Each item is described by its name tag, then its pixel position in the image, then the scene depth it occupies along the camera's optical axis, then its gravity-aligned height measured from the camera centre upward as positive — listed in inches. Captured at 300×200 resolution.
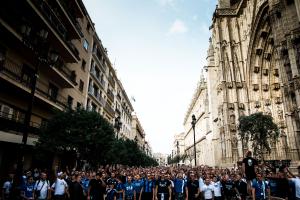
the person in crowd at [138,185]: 396.2 -31.2
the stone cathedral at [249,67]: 697.1 +415.6
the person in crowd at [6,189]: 412.5 -44.1
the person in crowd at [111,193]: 365.4 -41.6
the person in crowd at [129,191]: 386.9 -40.1
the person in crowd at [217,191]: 368.2 -35.4
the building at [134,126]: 2890.7 +491.9
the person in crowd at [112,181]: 387.9 -25.2
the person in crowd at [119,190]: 371.2 -37.7
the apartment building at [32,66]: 498.9 +245.0
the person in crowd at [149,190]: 398.6 -39.2
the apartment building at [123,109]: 1855.2 +484.5
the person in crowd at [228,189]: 434.6 -37.7
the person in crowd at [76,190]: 335.6 -35.3
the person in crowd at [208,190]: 349.4 -32.6
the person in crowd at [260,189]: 333.4 -27.8
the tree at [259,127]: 711.7 +122.6
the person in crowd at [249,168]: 325.1 +0.5
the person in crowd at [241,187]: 403.5 -31.6
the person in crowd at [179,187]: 416.5 -34.6
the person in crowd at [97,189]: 324.8 -32.0
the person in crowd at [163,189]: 369.3 -34.7
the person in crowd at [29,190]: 361.7 -39.2
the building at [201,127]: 1692.2 +400.0
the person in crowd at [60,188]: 346.0 -34.1
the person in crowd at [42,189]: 349.7 -36.1
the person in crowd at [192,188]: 399.4 -34.5
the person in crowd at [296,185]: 275.8 -17.8
